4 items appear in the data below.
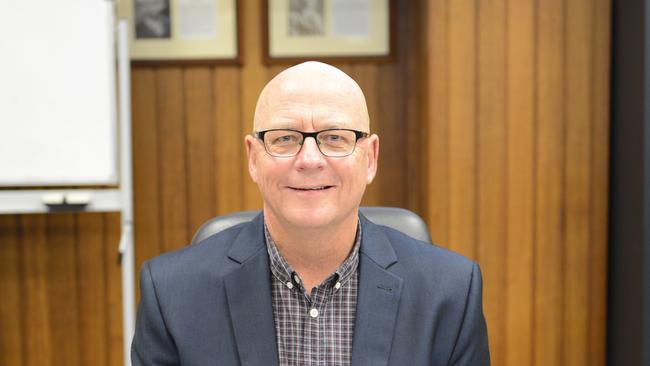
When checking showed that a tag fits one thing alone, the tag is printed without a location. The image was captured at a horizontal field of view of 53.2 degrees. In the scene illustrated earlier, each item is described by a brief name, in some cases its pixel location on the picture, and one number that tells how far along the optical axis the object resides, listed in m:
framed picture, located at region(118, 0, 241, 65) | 2.78
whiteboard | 2.43
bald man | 1.16
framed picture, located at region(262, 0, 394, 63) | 2.80
